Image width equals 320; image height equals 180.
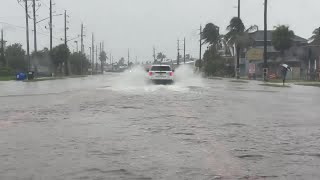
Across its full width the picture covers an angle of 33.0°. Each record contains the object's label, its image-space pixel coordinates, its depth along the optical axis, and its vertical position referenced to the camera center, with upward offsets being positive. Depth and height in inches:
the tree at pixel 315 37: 2880.2 +156.8
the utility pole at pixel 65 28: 4059.5 +271.6
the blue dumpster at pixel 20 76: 2566.9 -58.0
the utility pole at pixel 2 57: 3840.3 +49.5
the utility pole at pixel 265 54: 2069.4 +40.1
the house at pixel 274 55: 3002.0 +51.6
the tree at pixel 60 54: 3804.1 +70.5
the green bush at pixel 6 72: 3330.5 -49.6
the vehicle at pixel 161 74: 1615.2 -29.4
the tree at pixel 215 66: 3504.4 -11.3
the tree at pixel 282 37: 2847.0 +142.9
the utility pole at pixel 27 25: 2818.9 +203.5
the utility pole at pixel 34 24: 2991.6 +223.6
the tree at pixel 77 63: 5113.2 +10.1
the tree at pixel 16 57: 4306.1 +56.1
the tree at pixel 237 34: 3027.6 +173.0
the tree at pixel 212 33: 4035.4 +233.9
